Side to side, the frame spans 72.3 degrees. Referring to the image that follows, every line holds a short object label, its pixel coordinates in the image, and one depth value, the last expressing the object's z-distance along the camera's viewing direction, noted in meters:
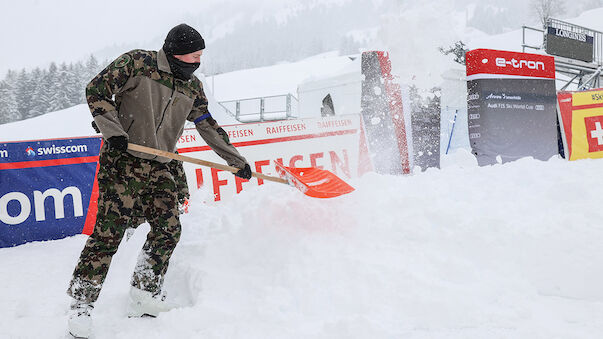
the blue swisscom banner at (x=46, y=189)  4.68
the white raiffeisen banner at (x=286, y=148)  5.60
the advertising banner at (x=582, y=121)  7.90
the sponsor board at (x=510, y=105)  6.75
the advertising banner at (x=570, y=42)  14.88
